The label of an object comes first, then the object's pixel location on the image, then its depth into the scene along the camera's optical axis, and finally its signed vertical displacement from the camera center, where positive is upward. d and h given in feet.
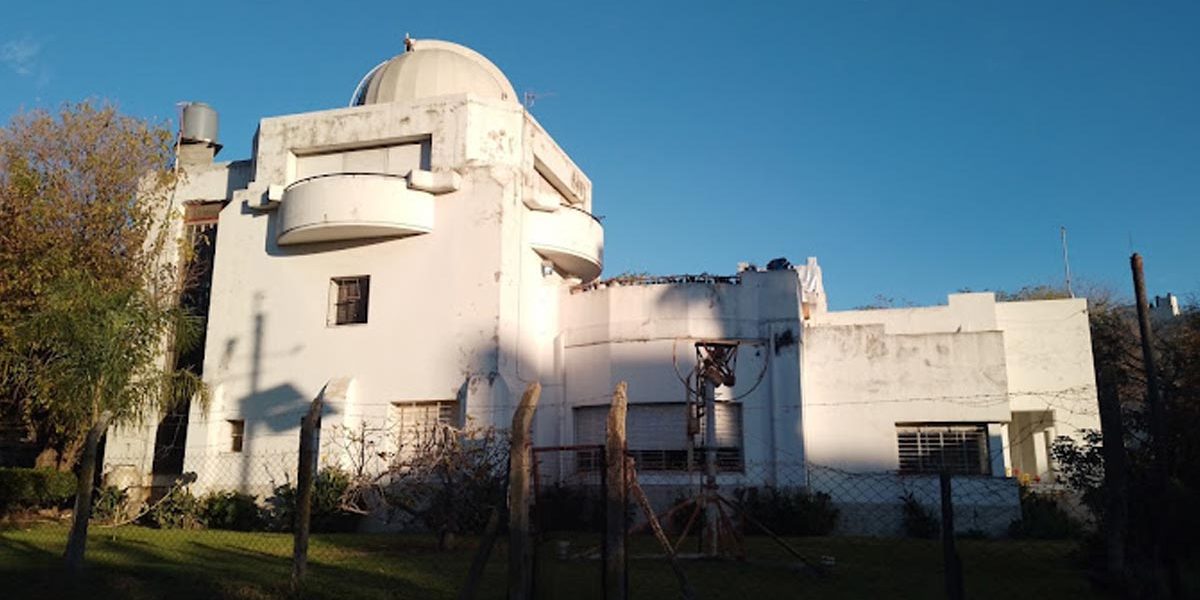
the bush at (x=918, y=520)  63.26 -2.11
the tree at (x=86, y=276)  62.54 +15.62
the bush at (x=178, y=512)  66.03 -1.72
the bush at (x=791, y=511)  62.75 -1.47
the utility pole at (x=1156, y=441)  27.25 +1.65
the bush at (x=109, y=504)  66.69 -1.20
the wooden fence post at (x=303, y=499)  28.89 -0.33
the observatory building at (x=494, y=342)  67.41 +10.96
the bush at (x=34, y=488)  61.98 -0.03
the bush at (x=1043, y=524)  63.16 -2.33
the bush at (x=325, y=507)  62.54 -1.25
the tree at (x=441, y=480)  53.98 +0.49
